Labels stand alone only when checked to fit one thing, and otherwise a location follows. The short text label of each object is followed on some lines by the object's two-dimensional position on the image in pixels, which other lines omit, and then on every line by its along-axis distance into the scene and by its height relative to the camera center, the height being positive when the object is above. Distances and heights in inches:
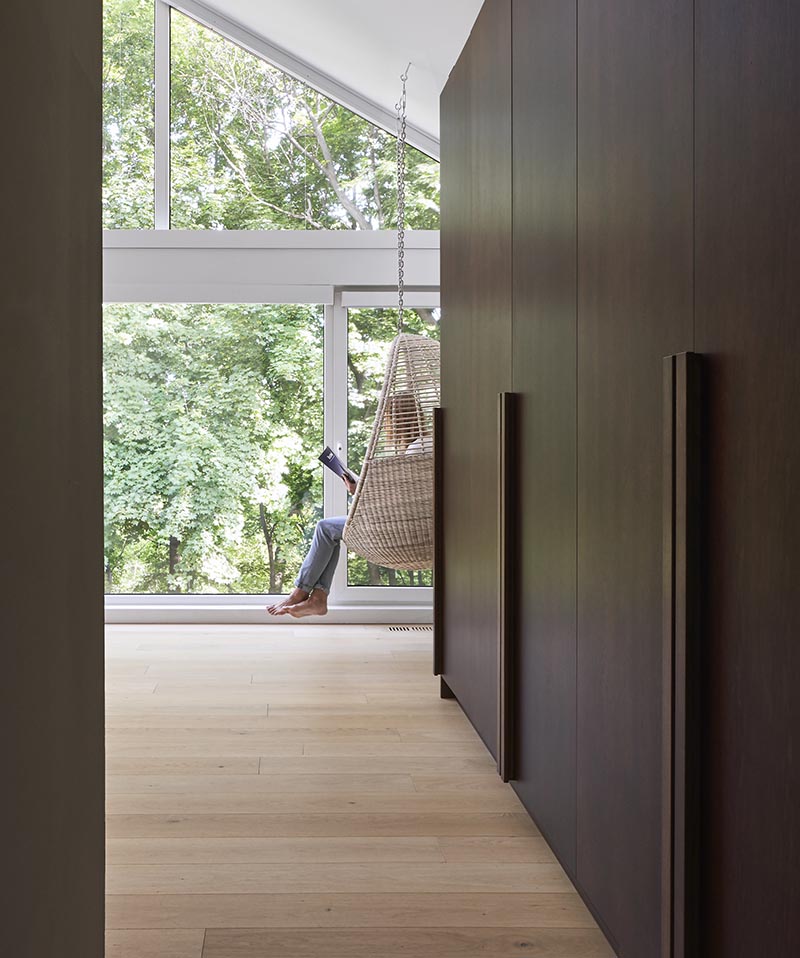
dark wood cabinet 43.2 +3.0
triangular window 216.7 +71.8
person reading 200.4 -16.8
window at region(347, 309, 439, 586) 216.5 +23.4
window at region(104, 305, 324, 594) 216.4 +10.6
